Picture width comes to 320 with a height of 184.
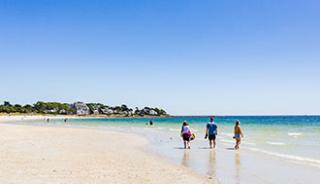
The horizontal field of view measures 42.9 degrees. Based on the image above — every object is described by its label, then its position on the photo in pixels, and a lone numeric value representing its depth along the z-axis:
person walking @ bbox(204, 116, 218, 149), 23.56
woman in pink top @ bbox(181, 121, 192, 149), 23.80
